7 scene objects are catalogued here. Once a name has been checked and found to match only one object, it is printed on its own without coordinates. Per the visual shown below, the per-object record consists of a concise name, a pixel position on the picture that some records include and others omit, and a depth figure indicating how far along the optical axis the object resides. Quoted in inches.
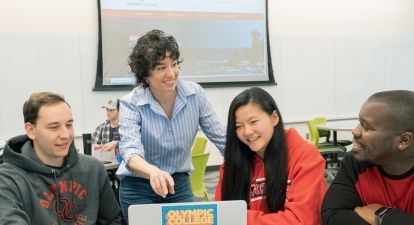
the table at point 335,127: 222.2
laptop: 42.3
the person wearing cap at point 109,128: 198.7
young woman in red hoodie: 58.5
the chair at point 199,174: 133.3
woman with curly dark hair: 73.8
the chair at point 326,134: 245.1
